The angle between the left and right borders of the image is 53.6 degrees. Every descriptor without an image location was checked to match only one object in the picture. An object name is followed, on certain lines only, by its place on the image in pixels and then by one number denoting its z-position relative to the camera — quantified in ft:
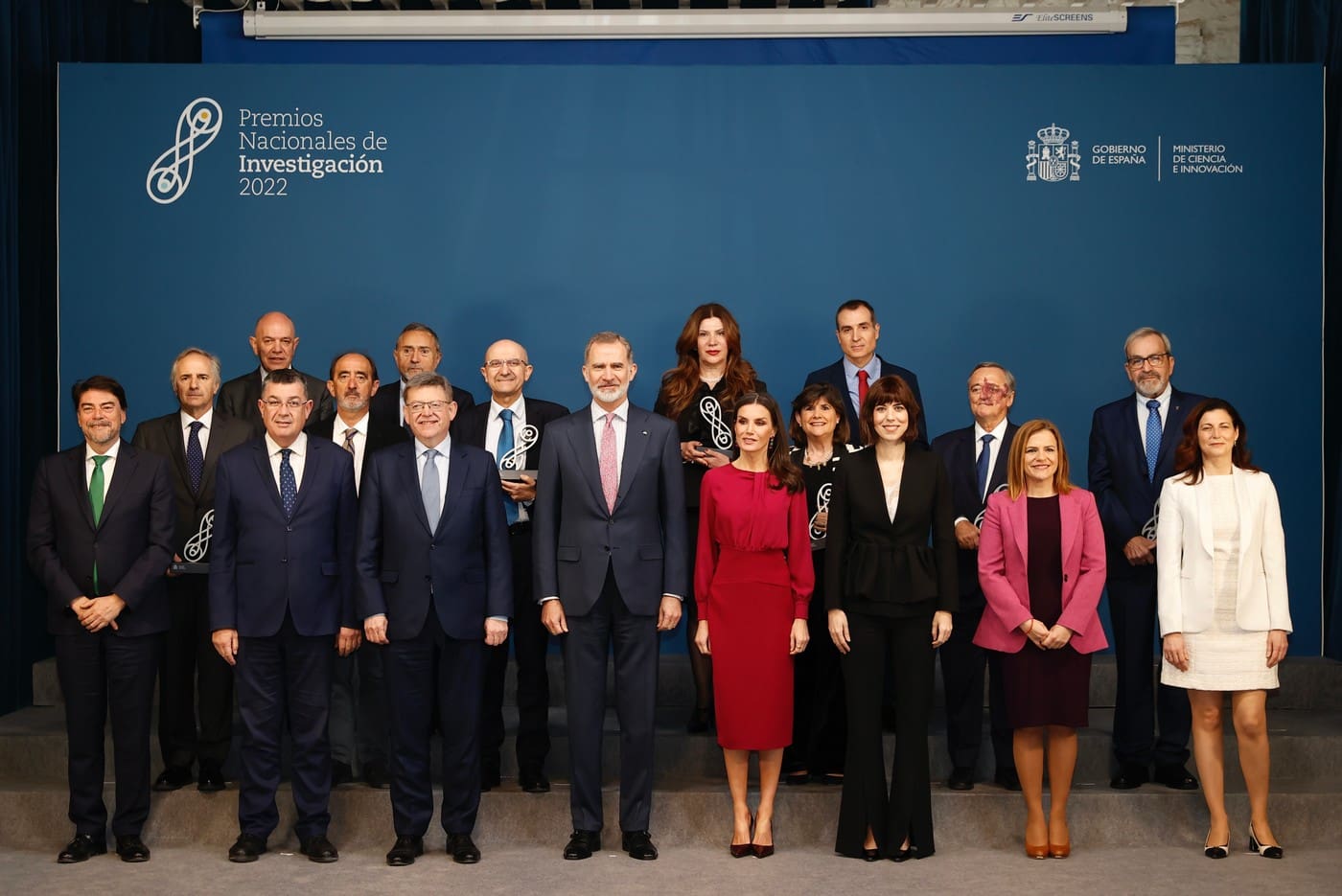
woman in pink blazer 14.73
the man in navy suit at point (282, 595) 14.53
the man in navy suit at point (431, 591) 14.48
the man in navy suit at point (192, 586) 15.98
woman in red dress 14.70
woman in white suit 14.73
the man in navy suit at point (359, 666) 16.14
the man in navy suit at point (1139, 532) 16.26
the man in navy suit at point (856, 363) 17.52
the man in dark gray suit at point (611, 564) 14.79
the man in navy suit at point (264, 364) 17.62
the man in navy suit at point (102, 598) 14.70
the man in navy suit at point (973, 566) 16.10
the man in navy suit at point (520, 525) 15.94
